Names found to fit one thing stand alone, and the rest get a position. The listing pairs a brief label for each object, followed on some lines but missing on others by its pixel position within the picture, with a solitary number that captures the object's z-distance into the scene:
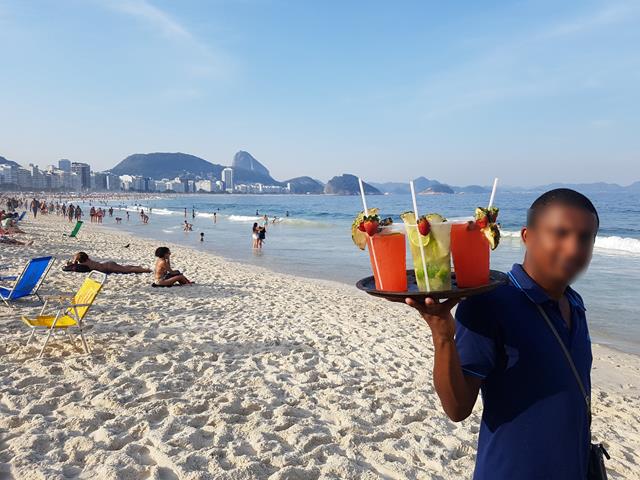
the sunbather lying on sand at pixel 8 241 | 14.57
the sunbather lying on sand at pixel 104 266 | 10.77
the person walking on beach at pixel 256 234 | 20.99
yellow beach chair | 5.12
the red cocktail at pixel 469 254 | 1.36
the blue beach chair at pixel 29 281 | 6.97
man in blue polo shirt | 1.33
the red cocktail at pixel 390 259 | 1.34
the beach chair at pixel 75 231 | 19.19
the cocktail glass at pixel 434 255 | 1.29
